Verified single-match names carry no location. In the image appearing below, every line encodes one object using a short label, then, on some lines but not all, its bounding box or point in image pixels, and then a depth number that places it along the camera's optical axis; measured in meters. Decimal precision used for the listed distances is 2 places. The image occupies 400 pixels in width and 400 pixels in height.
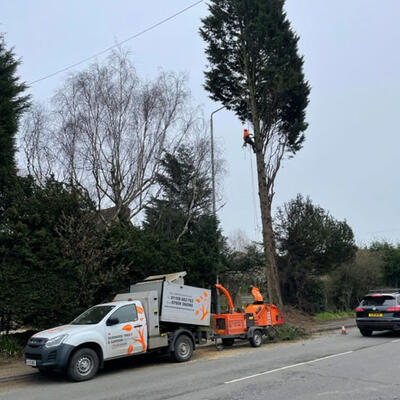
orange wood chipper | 14.84
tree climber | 19.55
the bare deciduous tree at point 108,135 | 17.66
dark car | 15.88
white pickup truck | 10.15
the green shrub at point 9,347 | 13.11
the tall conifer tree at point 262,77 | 19.81
